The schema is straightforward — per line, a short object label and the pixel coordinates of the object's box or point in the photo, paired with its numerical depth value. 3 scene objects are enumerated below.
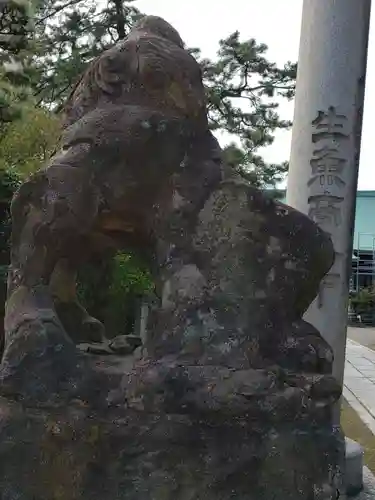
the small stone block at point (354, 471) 3.53
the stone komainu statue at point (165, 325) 1.55
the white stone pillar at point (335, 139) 3.63
